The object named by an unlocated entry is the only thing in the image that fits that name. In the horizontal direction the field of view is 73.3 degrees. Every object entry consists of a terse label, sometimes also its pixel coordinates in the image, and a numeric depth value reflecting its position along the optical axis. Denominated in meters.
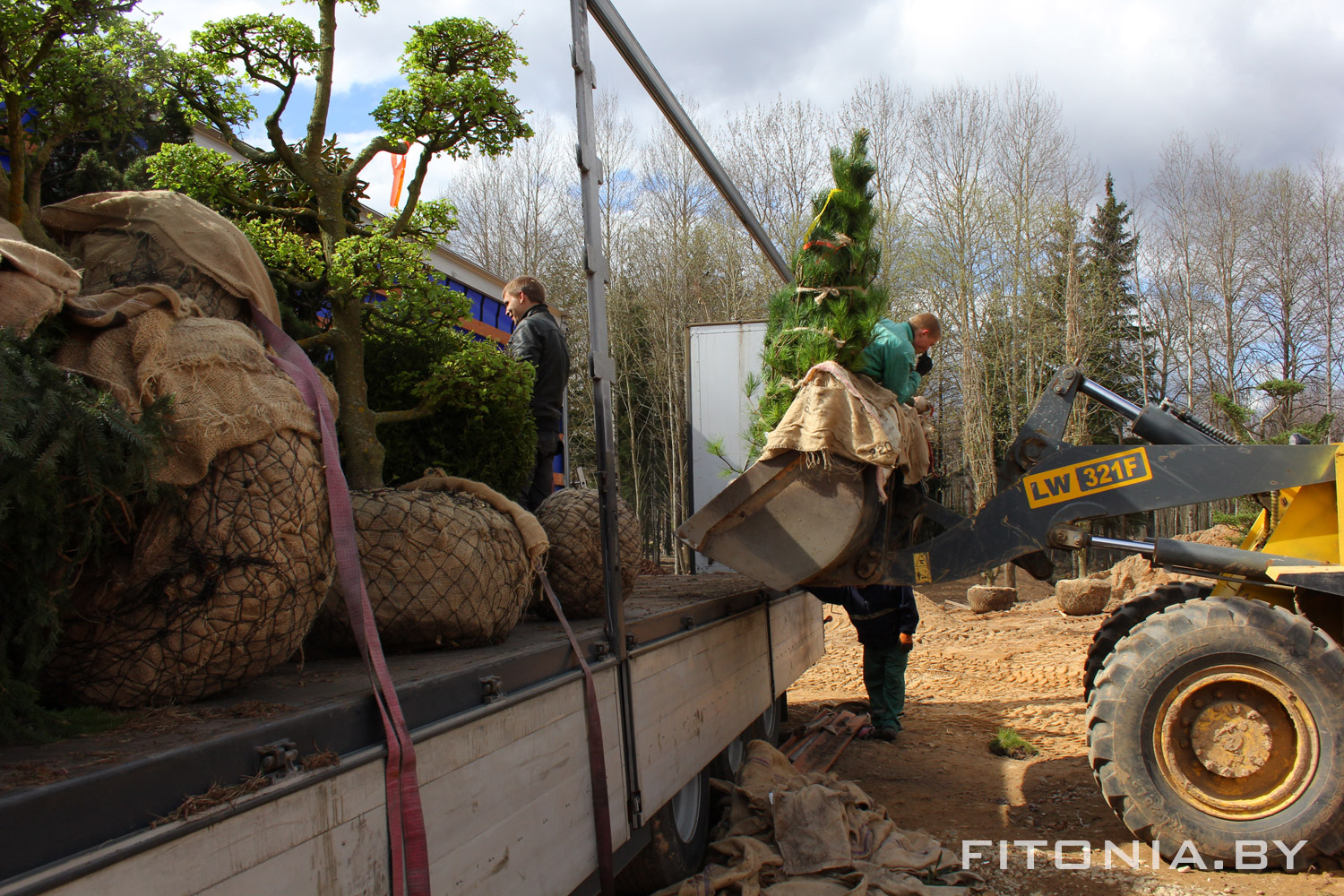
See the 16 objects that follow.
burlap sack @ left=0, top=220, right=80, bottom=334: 1.67
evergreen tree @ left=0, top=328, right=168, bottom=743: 1.47
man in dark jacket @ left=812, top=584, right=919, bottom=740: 6.16
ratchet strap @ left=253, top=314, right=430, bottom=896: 1.69
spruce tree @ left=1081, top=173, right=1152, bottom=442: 19.94
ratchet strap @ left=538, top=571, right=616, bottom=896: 2.50
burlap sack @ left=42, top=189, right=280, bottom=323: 2.22
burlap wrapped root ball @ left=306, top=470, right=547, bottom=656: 2.52
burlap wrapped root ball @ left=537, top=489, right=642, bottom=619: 3.45
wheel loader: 3.95
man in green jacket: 4.61
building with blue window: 8.03
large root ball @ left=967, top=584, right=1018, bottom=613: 14.47
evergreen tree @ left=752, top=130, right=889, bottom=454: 4.52
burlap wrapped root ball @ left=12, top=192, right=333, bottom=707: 1.73
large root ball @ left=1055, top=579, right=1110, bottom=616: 12.79
